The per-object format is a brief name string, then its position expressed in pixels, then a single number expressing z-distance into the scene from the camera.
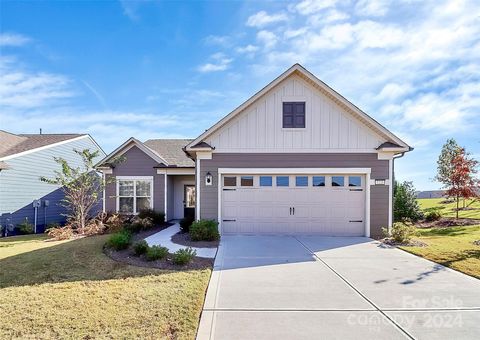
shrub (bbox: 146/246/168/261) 7.27
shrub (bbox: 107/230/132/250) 8.30
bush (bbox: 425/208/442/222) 17.42
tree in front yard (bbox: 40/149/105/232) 13.05
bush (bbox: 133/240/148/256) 7.72
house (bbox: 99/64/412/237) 11.23
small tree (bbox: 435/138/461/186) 22.55
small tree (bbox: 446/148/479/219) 16.97
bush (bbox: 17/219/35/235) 15.34
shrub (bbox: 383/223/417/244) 10.13
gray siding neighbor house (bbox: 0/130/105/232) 14.95
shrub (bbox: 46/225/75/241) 11.59
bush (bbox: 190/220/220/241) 10.05
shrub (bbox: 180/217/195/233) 11.85
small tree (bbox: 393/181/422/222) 16.89
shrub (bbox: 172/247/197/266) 6.95
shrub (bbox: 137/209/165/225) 14.01
